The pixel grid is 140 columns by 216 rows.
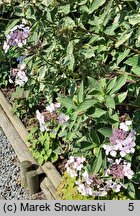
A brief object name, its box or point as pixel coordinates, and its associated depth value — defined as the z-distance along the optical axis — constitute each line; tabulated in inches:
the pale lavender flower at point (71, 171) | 67.3
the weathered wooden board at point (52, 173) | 81.2
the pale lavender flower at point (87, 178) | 64.2
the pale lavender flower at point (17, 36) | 61.0
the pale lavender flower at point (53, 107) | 65.6
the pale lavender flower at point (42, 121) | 64.6
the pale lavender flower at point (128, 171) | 60.7
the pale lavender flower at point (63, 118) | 61.6
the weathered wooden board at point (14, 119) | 95.6
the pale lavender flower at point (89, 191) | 65.0
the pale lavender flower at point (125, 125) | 55.7
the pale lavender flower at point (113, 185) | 65.1
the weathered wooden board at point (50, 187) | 78.4
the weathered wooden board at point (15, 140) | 91.2
